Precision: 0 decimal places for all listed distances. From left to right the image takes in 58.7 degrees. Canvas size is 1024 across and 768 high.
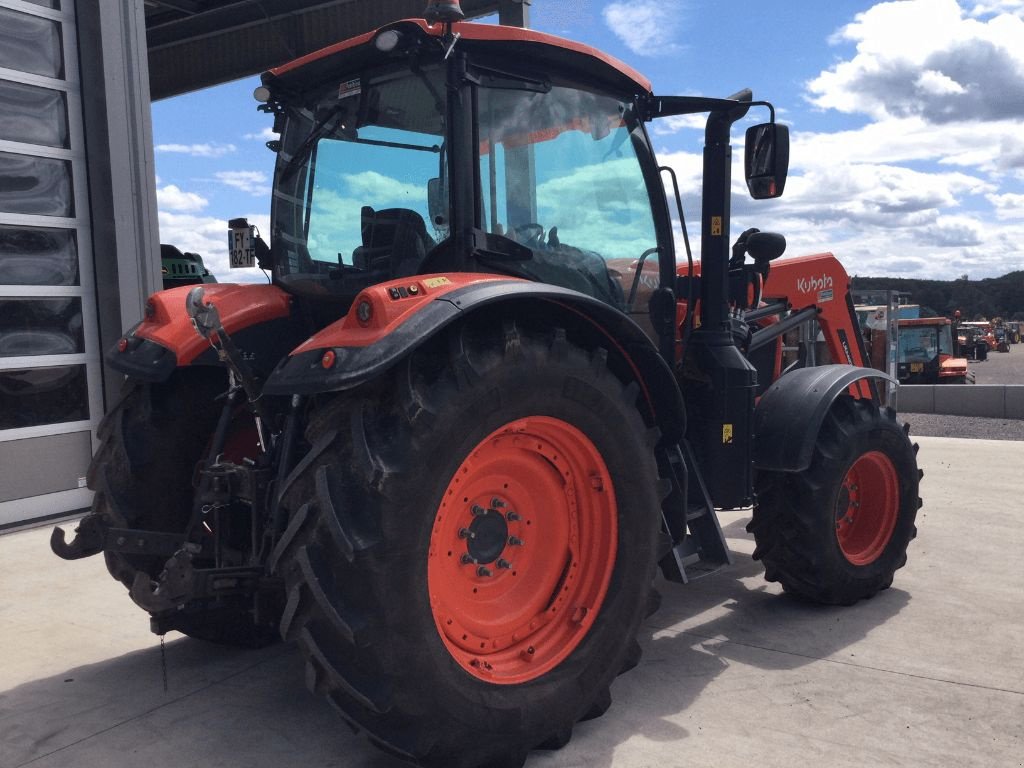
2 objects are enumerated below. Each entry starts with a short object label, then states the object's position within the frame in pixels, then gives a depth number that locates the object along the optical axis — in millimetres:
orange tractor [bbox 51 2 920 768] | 2508
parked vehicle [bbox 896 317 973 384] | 22742
